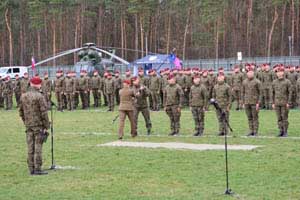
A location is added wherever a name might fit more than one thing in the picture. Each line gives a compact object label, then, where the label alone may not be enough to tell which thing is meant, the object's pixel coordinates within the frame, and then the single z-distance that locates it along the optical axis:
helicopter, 38.66
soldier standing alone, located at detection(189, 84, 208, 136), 19.09
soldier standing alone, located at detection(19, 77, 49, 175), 12.81
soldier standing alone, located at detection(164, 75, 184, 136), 19.33
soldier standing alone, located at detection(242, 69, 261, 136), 18.53
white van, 59.17
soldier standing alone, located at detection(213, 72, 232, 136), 19.00
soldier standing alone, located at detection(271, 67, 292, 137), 18.16
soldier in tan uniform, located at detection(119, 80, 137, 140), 18.58
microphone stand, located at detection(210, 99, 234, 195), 10.59
